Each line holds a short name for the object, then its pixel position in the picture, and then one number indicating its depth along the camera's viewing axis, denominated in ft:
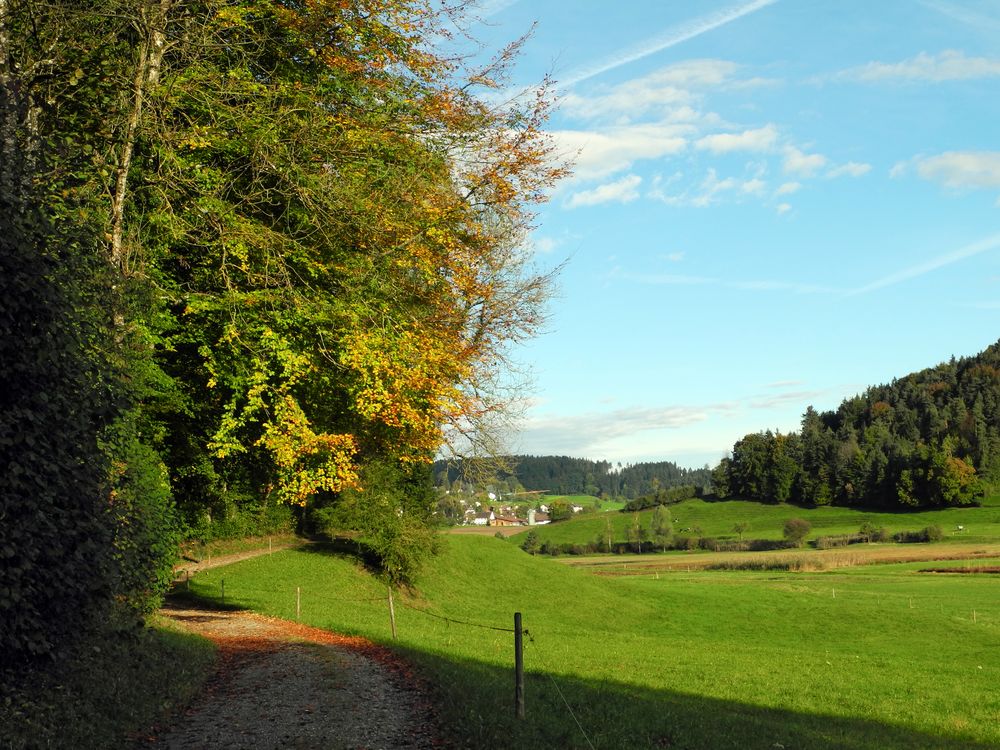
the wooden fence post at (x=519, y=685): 39.99
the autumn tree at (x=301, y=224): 63.31
